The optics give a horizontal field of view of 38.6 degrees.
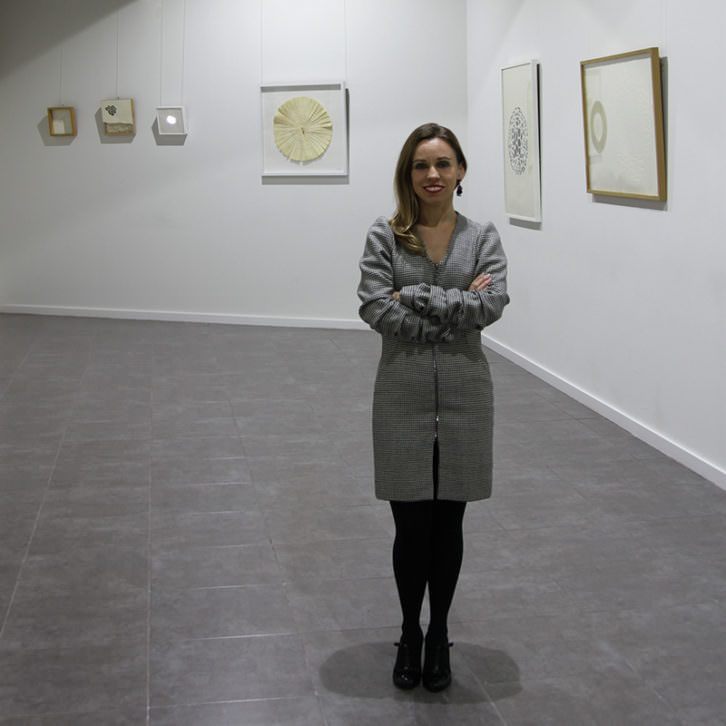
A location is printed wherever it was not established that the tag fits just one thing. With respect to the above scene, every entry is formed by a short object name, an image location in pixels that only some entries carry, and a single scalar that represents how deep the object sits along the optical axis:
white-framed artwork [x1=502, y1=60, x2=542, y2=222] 7.12
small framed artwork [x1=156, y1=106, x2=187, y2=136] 9.55
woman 2.91
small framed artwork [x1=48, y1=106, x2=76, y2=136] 9.89
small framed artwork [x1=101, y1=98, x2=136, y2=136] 9.72
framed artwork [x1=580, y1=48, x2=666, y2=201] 5.27
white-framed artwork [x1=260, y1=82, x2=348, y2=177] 9.28
